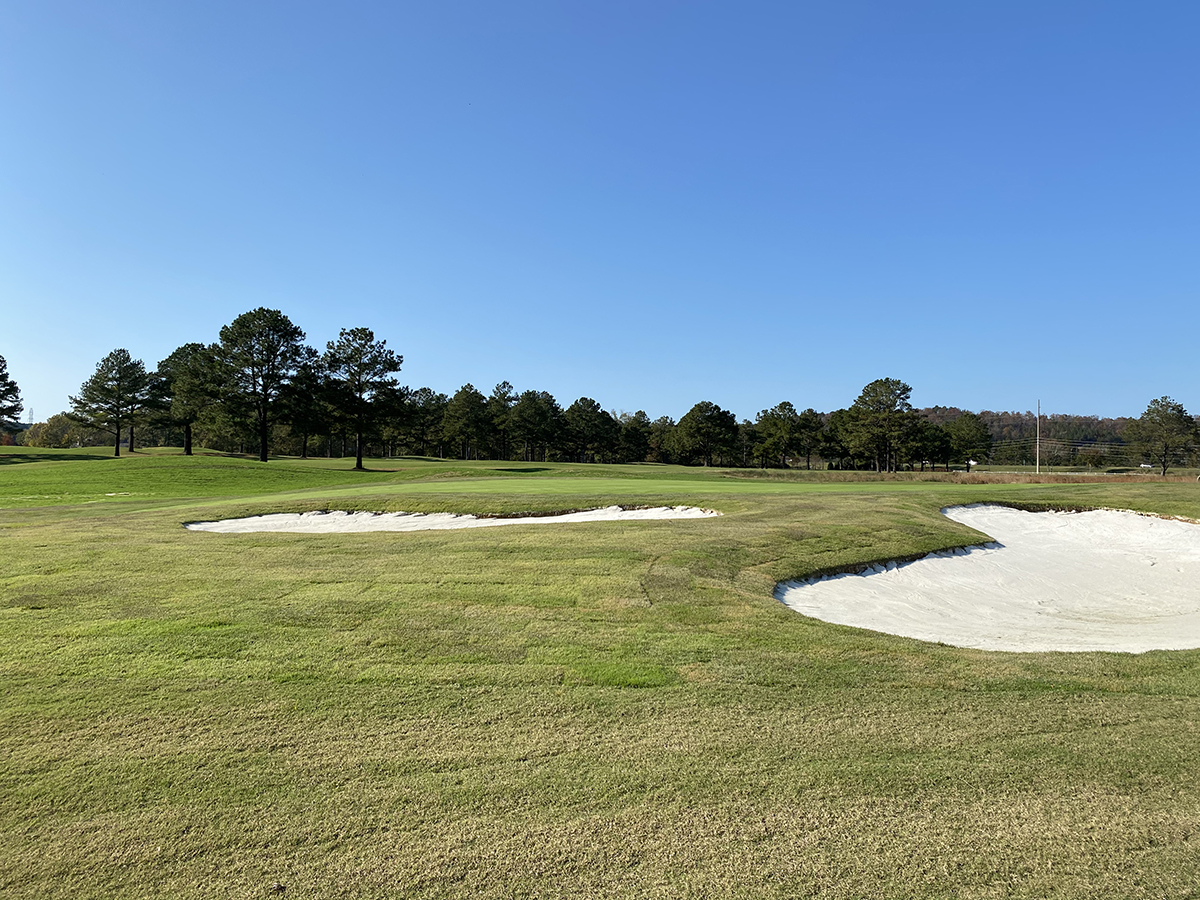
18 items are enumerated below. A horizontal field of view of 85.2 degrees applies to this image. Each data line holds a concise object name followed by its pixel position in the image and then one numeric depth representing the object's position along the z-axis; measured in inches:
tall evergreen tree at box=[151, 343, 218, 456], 1902.1
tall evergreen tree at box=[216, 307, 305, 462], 1884.8
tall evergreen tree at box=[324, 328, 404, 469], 1952.5
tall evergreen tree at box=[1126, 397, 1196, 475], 2874.0
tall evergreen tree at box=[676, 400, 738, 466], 3575.3
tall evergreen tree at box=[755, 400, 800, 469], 3604.8
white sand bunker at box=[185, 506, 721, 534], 650.2
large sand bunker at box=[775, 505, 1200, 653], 362.6
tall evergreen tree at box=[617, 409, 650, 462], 4013.3
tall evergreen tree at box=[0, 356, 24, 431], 2266.4
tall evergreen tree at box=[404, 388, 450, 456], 3587.6
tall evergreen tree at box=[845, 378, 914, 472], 3053.6
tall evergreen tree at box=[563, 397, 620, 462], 3809.1
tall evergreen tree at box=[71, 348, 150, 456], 2361.0
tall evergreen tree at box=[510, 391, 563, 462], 3472.0
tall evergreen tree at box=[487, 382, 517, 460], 3548.2
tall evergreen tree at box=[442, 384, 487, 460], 3425.2
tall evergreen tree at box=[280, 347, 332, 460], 1952.5
